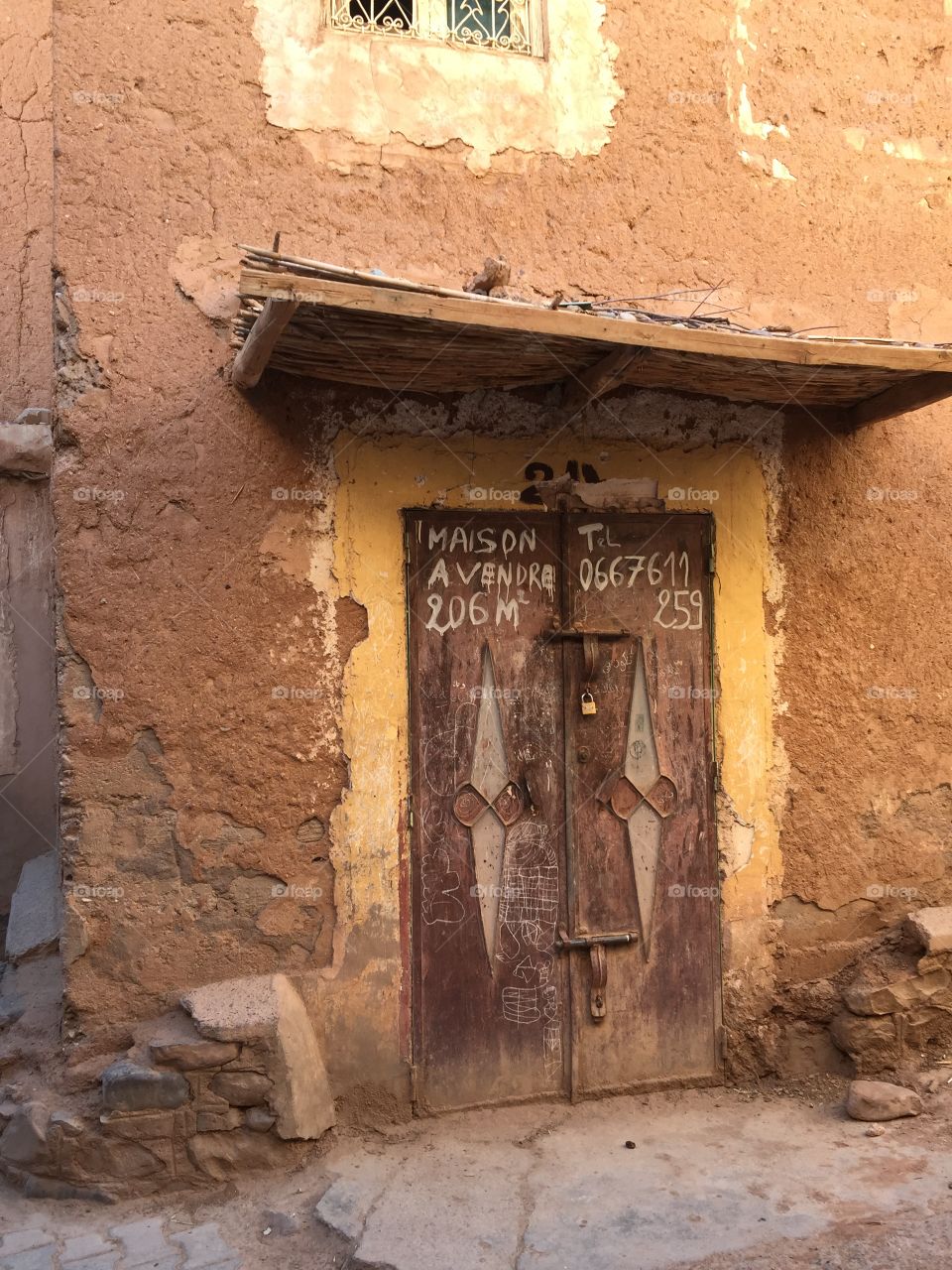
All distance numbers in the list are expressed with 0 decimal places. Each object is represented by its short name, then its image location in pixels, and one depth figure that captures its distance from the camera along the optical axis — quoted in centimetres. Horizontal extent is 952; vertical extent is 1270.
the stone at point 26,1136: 363
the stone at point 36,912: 468
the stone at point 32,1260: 331
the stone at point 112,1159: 364
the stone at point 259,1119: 372
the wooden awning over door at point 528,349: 328
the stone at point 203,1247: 336
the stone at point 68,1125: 363
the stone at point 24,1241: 338
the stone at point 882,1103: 411
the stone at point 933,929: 440
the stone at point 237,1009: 368
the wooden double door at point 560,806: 421
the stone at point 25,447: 609
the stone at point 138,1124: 363
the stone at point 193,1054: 365
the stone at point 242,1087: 369
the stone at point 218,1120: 369
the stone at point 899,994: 439
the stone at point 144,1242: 337
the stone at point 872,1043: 439
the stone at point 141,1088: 362
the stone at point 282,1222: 347
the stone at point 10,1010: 412
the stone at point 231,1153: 369
